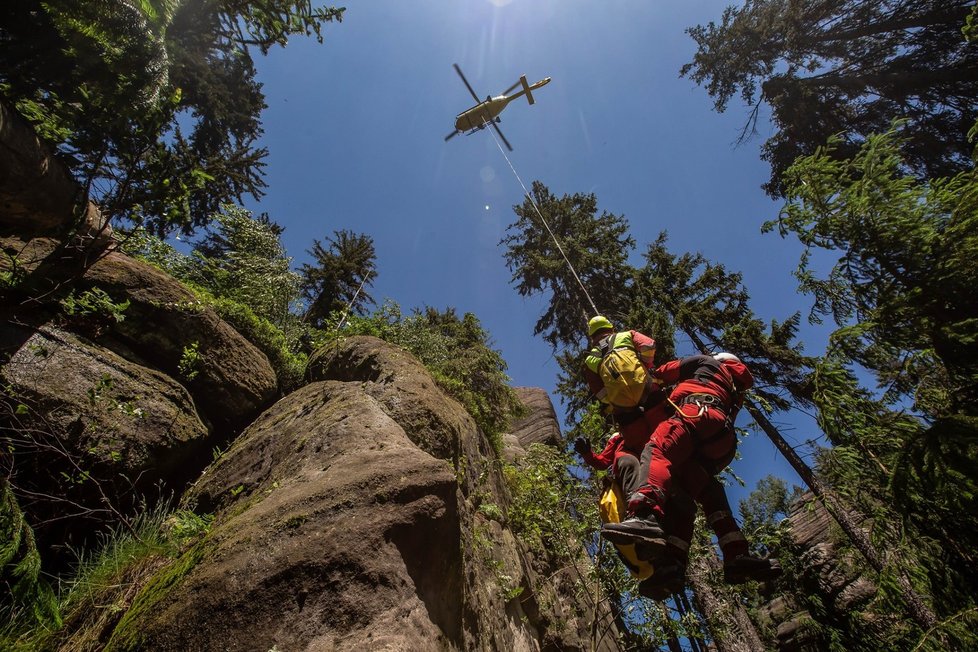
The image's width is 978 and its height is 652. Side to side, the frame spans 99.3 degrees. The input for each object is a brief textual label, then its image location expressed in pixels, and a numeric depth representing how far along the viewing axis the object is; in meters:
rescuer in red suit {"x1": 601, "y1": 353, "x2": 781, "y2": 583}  3.46
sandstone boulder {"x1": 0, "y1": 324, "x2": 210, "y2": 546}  3.93
